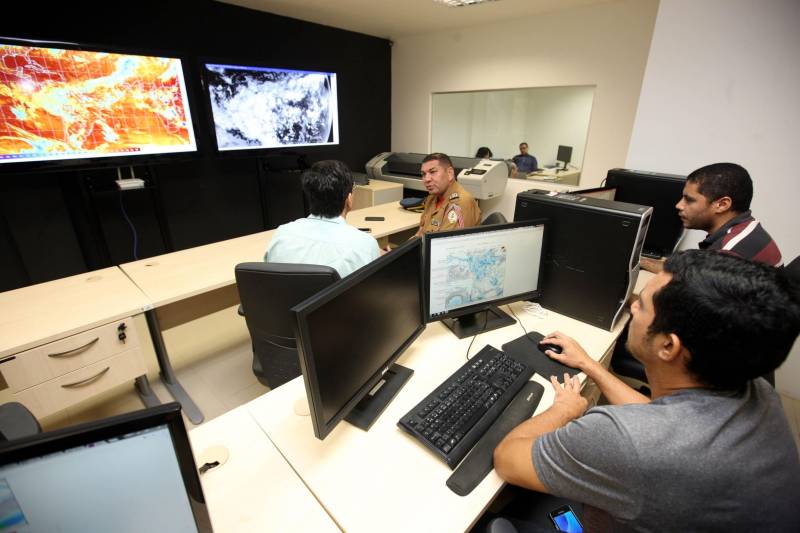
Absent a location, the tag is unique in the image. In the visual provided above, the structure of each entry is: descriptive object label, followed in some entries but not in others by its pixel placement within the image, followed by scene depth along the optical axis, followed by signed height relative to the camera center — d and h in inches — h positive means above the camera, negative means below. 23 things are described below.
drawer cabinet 55.6 -37.0
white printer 149.5 -15.0
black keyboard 35.5 -28.0
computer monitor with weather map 49.3 -19.0
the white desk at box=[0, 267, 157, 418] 55.6 -31.3
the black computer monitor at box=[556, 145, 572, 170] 210.1 -9.0
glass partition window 212.8 +9.7
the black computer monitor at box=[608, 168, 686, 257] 78.7 -12.7
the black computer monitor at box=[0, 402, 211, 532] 16.4 -16.2
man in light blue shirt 62.2 -16.4
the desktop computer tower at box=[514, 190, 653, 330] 52.7 -16.8
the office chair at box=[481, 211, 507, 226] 85.9 -18.8
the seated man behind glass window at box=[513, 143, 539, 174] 203.8 -13.1
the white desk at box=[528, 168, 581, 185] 168.6 -18.0
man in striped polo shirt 62.7 -13.1
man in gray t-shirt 25.1 -20.6
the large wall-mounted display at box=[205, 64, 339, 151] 127.3 +11.3
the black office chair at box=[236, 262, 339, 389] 50.1 -24.4
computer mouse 50.5 -28.1
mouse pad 47.1 -28.7
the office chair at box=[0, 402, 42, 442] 39.9 -31.1
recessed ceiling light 126.2 +45.4
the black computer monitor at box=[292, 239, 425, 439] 31.0 -19.5
